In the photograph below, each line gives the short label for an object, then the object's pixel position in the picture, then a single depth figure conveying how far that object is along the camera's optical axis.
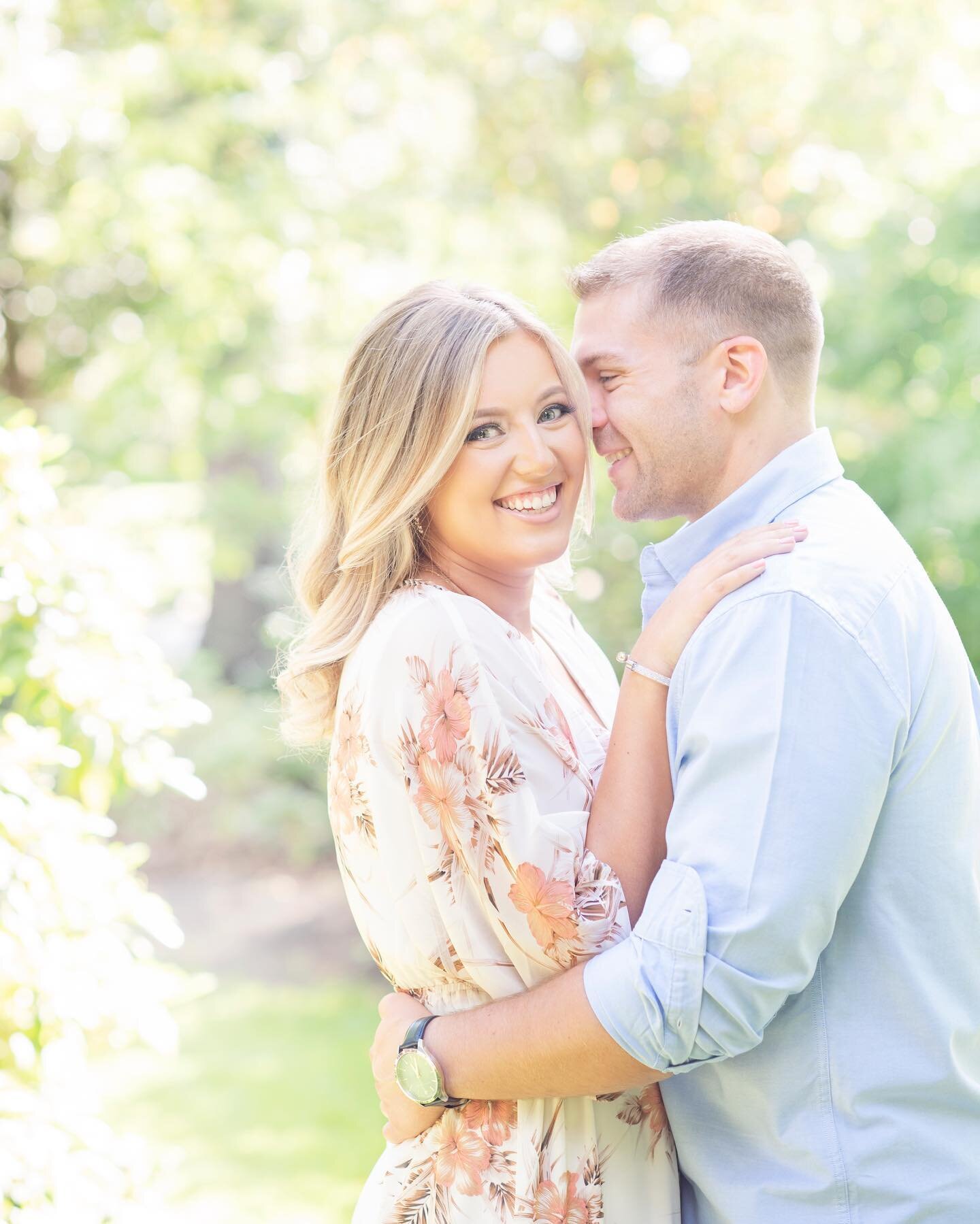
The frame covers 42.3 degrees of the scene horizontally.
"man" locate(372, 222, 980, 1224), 1.75
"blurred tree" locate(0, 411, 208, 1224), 2.85
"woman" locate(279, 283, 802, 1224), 2.08
